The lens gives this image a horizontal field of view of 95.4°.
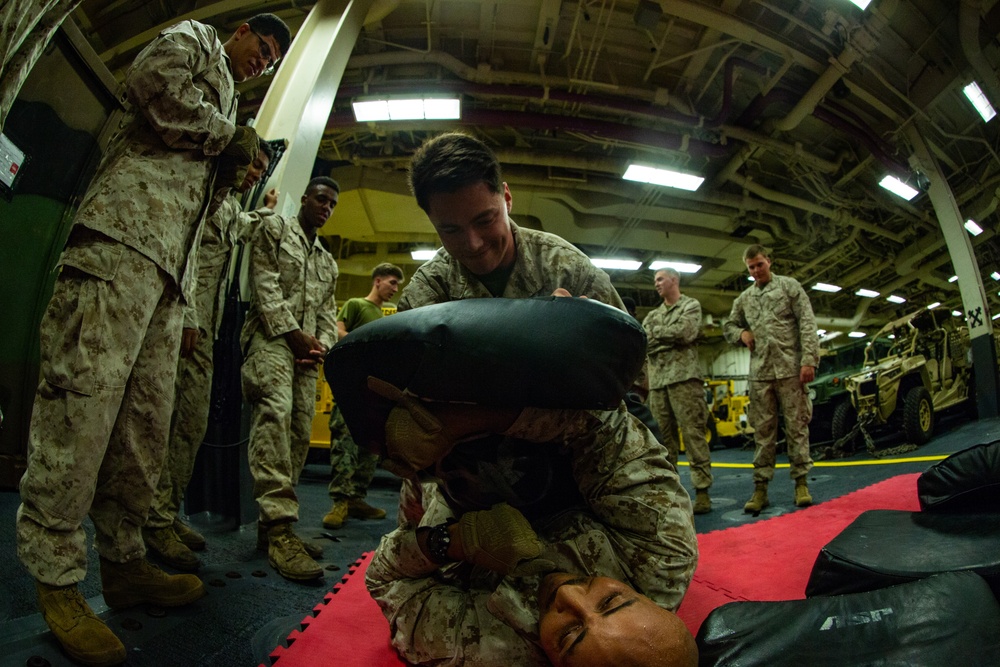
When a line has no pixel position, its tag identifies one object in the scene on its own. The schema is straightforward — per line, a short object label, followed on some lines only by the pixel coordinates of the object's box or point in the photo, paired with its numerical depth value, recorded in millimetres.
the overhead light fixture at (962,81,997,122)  5730
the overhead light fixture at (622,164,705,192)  6598
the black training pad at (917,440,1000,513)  1461
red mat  1176
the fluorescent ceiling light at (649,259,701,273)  10000
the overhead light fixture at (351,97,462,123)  5406
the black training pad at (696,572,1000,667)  777
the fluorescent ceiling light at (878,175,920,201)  7074
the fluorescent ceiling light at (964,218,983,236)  8234
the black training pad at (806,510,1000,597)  1109
